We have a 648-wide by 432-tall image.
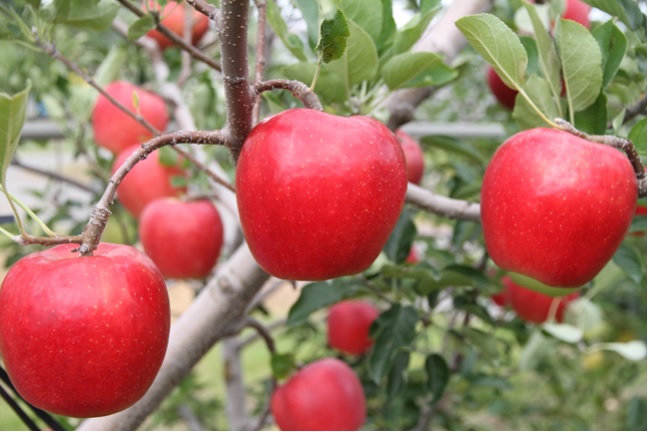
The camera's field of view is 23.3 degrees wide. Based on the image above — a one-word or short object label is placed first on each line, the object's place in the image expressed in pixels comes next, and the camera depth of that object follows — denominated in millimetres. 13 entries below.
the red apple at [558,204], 739
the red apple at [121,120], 1275
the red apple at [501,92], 1094
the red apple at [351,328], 1363
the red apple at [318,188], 701
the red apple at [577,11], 1115
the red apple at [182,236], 1132
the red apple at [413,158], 1121
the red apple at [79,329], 679
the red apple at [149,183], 1246
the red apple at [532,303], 1378
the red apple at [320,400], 1049
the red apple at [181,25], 1315
